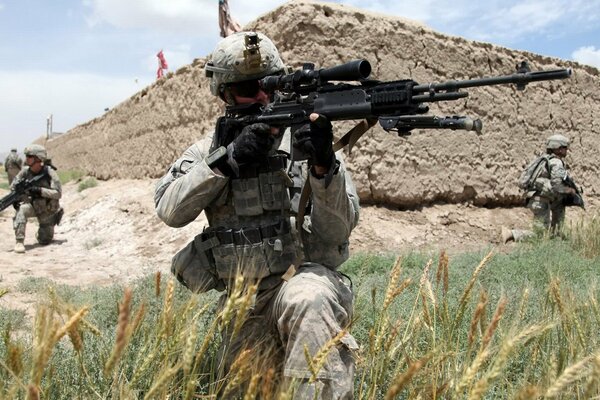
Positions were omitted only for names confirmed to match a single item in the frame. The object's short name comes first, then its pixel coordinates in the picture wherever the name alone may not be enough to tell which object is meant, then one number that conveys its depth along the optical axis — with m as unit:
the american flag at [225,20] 10.64
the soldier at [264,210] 1.96
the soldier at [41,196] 7.93
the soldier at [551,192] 6.71
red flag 19.83
